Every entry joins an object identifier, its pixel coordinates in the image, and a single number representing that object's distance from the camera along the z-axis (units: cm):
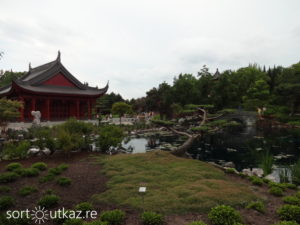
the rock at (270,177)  831
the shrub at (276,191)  570
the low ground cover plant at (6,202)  471
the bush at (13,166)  731
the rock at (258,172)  899
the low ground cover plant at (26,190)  548
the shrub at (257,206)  462
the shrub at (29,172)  682
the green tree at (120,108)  2894
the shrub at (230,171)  768
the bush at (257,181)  652
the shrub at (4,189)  566
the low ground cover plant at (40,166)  747
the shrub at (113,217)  409
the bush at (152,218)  402
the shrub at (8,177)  632
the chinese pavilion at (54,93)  2155
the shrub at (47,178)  638
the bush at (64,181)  608
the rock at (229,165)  1050
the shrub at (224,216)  398
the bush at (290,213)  434
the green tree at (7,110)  1335
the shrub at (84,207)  455
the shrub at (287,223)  385
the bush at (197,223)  379
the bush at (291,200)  507
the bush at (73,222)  386
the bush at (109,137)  1052
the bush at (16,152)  897
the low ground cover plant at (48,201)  486
